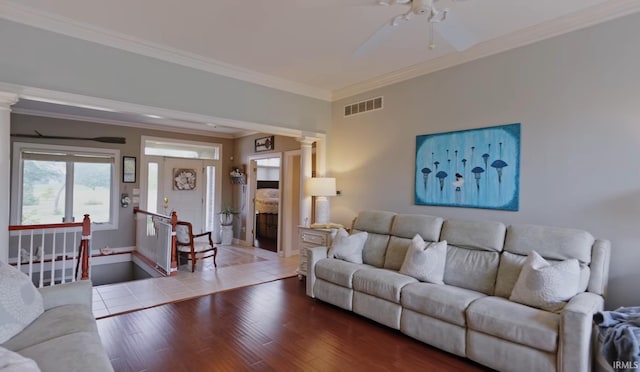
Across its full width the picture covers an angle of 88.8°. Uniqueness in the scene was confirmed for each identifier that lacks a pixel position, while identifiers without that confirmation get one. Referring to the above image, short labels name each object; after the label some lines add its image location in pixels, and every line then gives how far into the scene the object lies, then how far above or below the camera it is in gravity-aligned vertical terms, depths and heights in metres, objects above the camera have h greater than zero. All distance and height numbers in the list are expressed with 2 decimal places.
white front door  7.10 -0.08
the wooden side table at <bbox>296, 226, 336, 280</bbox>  4.46 -0.73
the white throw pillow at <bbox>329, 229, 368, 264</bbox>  3.89 -0.70
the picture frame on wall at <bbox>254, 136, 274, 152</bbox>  6.88 +0.94
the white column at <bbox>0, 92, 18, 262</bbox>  2.99 +0.17
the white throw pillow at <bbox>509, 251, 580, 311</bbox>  2.42 -0.70
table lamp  4.80 -0.05
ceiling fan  2.30 +1.22
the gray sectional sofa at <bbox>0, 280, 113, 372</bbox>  1.58 -0.86
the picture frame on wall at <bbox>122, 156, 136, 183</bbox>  6.55 +0.33
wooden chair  5.07 -0.91
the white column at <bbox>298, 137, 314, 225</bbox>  5.44 +0.27
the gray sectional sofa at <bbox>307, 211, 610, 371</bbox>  2.18 -0.88
